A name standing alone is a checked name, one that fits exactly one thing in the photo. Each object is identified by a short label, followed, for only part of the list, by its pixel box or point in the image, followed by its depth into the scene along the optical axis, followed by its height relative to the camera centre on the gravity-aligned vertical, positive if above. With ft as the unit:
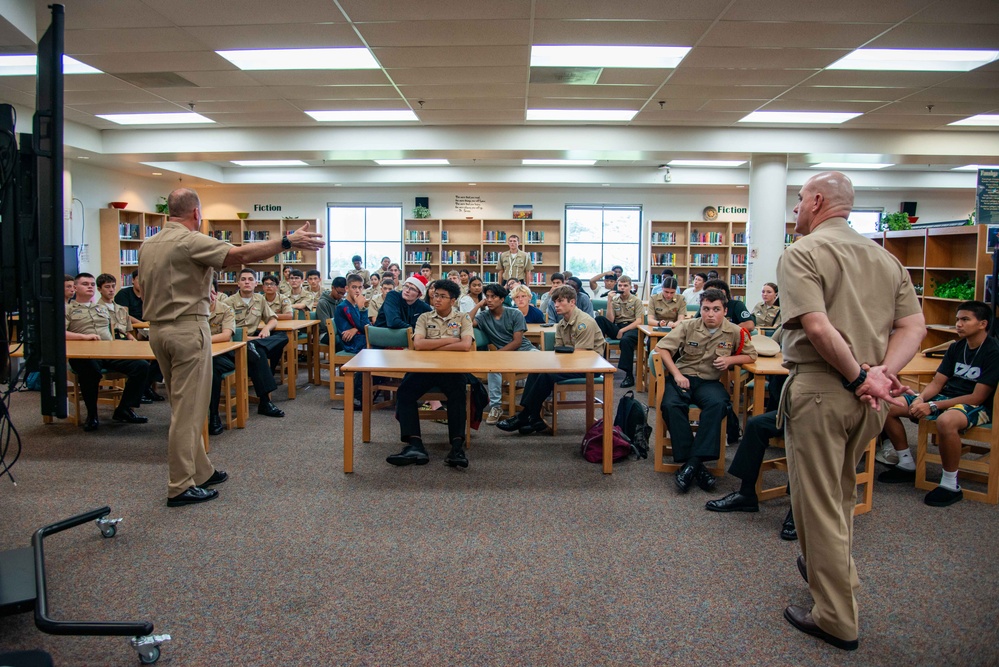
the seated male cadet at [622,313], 25.03 -1.36
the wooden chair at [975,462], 11.68 -3.29
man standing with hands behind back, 6.79 -0.86
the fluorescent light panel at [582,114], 25.39 +6.37
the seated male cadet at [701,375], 12.11 -1.91
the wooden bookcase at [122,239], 34.09 +1.50
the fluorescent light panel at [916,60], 18.08 +6.30
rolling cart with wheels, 6.44 -3.49
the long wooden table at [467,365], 12.60 -1.78
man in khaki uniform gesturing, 10.64 -0.79
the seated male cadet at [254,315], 20.15 -1.40
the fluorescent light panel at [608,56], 18.04 +6.22
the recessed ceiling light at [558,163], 38.32 +6.64
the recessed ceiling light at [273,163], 37.52 +6.33
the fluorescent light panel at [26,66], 18.69 +5.81
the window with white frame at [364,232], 44.14 +2.66
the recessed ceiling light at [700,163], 36.32 +6.55
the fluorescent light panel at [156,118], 26.21 +6.07
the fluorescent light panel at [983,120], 24.86 +6.37
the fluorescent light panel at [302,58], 18.44 +6.10
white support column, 28.60 +3.00
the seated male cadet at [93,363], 16.39 -2.44
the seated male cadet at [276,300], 23.72 -1.09
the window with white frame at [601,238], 43.88 +2.56
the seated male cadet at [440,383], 13.64 -2.40
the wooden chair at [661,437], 12.96 -3.17
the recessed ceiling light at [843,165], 35.83 +6.51
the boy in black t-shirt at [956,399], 11.64 -2.12
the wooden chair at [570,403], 15.29 -2.90
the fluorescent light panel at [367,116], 25.55 +6.18
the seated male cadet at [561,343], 16.14 -1.71
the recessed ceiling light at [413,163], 39.40 +6.64
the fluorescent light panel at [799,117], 25.05 +6.36
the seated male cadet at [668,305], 23.15 -0.95
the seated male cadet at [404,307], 18.47 -0.97
